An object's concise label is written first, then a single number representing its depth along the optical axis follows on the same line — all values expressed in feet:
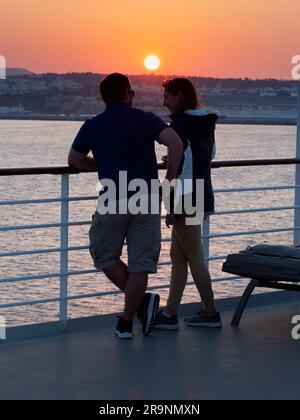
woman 30.90
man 29.55
